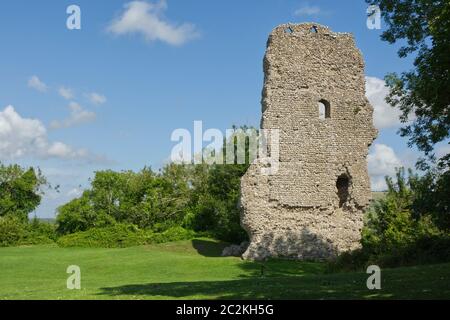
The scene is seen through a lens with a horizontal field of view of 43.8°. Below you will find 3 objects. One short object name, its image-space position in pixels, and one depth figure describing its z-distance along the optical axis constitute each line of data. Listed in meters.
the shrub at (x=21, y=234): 39.75
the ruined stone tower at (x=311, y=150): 23.77
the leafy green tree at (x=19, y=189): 48.78
